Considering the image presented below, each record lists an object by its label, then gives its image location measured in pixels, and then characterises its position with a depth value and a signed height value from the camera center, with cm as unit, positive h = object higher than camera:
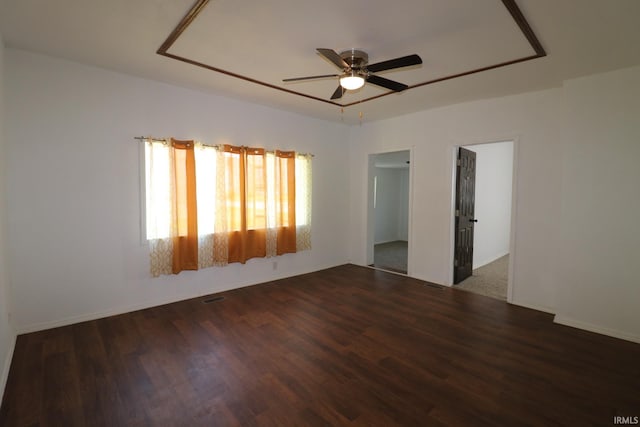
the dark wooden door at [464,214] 456 -32
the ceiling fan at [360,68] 228 +107
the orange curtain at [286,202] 466 -13
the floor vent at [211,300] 379 -145
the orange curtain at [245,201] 410 -11
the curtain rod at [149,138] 339 +68
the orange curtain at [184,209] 362 -20
